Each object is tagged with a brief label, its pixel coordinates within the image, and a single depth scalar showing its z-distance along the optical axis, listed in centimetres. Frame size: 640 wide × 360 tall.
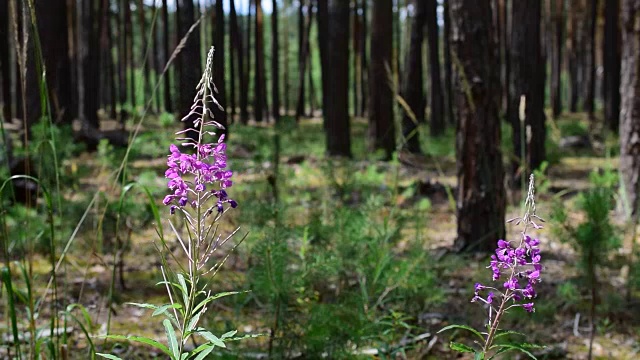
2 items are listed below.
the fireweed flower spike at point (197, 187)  129
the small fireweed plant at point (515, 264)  138
